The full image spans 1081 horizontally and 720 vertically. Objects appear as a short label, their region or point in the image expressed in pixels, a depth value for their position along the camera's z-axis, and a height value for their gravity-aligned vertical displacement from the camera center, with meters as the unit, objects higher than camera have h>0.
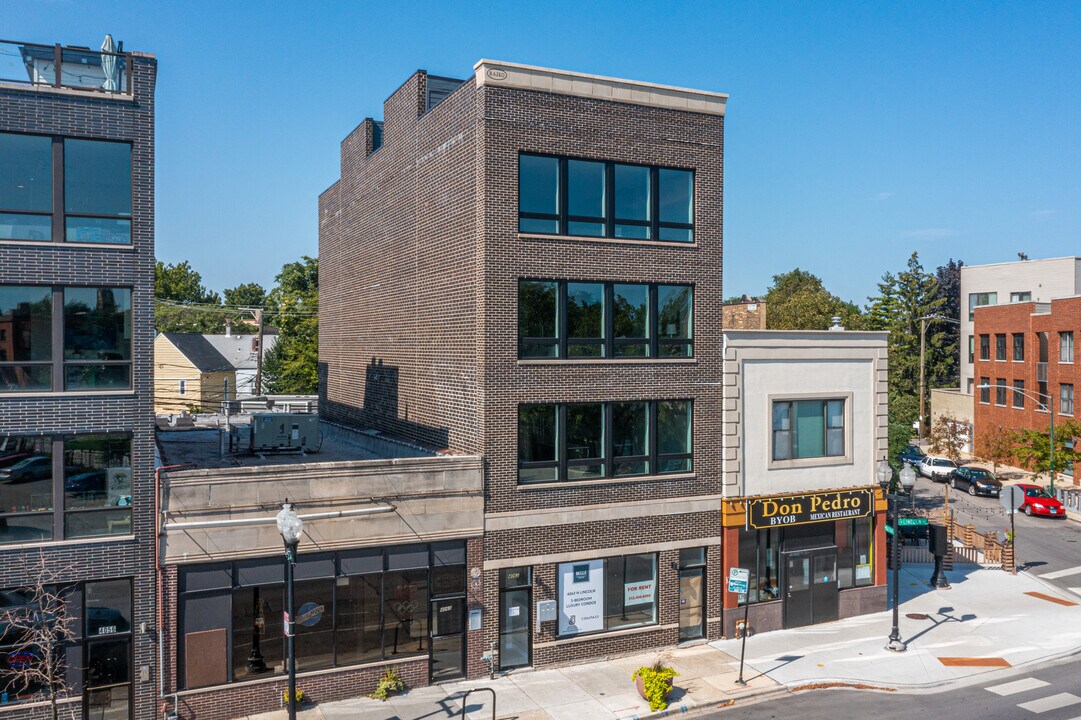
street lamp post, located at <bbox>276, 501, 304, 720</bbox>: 15.17 -3.68
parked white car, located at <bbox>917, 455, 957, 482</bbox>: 54.09 -7.32
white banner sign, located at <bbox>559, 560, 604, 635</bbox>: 21.84 -6.42
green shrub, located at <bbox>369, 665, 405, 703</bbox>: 19.50 -7.83
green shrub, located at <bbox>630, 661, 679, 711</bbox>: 18.67 -7.45
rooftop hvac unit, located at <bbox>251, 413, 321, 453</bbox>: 24.58 -2.42
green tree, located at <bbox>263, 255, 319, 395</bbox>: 63.91 +1.17
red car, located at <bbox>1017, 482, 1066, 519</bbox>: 43.81 -7.77
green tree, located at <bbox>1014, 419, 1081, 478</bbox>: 49.59 -5.55
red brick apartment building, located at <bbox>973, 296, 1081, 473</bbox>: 53.78 -0.32
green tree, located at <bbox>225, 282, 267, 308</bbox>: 130.38 +8.78
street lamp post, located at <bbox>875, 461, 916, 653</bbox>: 22.65 -5.40
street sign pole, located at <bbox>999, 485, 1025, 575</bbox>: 28.96 -4.94
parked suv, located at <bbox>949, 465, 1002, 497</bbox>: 49.19 -7.57
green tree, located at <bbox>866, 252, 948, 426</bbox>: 79.75 +4.04
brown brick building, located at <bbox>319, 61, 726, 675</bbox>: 21.28 +0.30
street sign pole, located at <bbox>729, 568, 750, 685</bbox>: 20.36 -5.54
